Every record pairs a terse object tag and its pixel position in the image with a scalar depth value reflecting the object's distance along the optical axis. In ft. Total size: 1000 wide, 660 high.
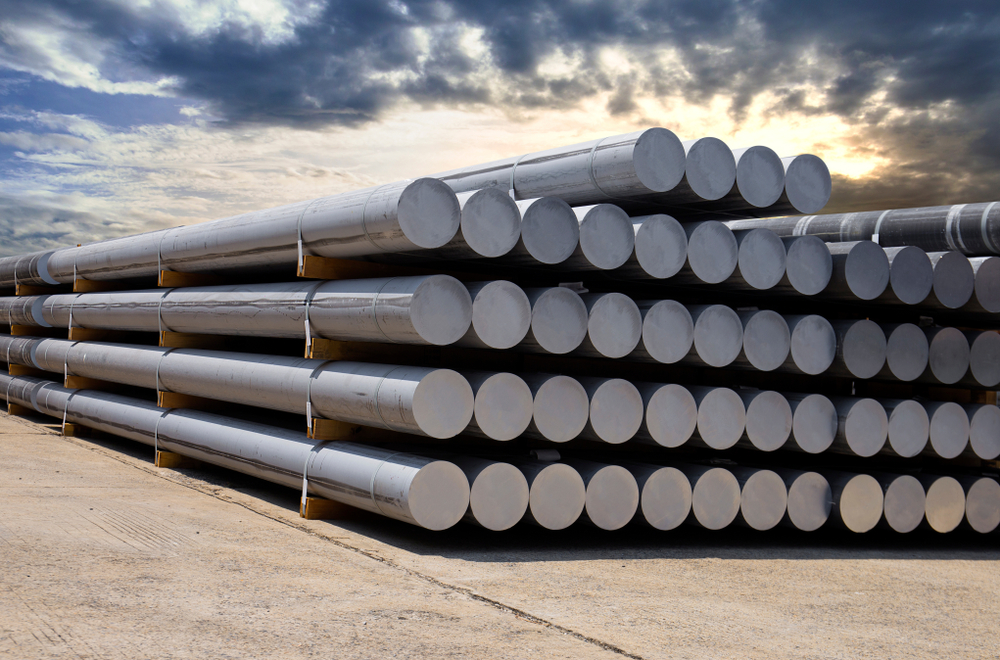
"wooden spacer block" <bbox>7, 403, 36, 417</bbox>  41.98
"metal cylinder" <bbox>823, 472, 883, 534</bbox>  19.98
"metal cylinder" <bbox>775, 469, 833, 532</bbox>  19.56
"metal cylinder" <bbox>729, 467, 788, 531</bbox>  19.07
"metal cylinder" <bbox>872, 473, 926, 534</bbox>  20.59
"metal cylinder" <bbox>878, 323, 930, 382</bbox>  20.53
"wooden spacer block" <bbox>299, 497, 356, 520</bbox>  19.07
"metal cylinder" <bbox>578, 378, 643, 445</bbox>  17.17
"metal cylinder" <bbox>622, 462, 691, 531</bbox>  18.01
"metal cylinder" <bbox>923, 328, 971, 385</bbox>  21.11
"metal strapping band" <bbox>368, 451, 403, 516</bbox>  16.63
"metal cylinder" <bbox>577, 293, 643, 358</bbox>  17.10
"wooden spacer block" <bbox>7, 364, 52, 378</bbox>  41.52
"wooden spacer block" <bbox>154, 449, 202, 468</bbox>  26.66
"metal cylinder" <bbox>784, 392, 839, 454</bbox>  19.49
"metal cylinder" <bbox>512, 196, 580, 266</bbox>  16.37
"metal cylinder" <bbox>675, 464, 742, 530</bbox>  18.58
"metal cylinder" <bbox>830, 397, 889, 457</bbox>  19.89
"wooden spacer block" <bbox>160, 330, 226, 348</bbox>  26.25
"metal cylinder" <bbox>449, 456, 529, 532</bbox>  16.29
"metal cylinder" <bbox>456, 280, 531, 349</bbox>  15.92
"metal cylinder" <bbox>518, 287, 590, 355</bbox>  16.48
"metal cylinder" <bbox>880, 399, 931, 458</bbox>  20.43
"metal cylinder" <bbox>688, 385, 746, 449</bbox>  18.44
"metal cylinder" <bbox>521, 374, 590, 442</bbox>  16.65
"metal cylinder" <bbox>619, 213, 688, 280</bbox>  17.44
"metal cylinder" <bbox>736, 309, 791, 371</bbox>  18.89
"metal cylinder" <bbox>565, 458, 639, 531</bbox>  17.40
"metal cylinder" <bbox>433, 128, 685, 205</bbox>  17.34
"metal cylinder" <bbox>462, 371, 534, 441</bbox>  16.05
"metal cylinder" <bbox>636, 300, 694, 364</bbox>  17.69
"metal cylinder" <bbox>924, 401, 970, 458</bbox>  21.01
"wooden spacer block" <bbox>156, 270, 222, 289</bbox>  26.50
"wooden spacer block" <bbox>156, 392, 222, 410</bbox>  26.17
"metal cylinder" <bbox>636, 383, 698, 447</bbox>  17.76
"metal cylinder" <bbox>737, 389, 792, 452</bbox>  18.99
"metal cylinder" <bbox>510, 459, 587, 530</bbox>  16.84
